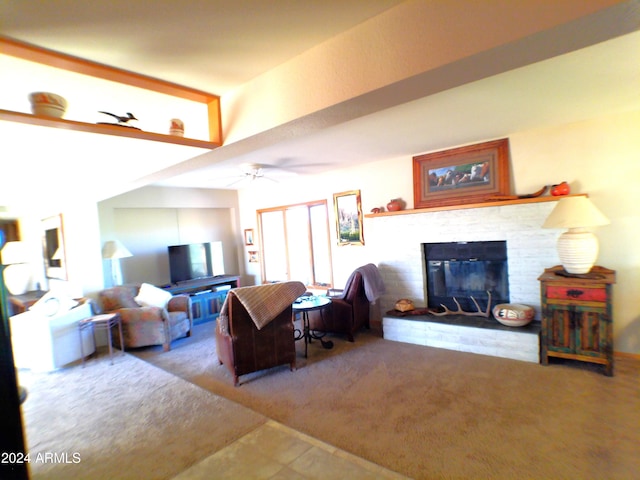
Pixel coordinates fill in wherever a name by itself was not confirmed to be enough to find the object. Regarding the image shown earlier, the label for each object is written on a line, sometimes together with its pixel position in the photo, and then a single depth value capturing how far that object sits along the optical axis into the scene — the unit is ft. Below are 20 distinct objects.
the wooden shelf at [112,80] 5.22
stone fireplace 12.19
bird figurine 7.00
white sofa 12.94
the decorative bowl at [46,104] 5.94
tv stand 18.69
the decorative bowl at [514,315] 11.91
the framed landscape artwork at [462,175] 13.05
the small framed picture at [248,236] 23.12
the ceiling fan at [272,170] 14.88
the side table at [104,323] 13.64
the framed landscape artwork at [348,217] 17.31
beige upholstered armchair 14.87
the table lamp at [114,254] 16.42
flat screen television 19.13
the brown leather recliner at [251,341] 11.09
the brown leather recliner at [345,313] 14.65
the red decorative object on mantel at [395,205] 15.47
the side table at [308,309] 13.20
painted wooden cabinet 10.03
